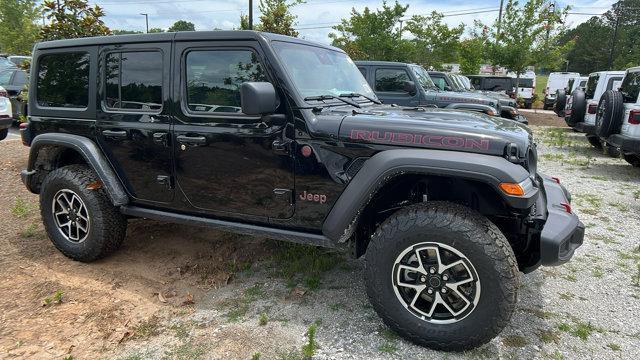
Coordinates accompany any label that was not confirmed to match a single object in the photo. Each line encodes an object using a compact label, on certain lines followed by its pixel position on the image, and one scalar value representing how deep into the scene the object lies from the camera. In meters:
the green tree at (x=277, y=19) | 10.66
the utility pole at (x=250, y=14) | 13.35
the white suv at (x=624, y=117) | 7.43
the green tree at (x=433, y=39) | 21.17
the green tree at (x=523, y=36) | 18.42
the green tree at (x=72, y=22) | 7.21
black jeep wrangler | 2.59
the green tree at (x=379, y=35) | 18.78
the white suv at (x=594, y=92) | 10.32
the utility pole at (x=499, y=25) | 19.20
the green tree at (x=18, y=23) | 23.06
